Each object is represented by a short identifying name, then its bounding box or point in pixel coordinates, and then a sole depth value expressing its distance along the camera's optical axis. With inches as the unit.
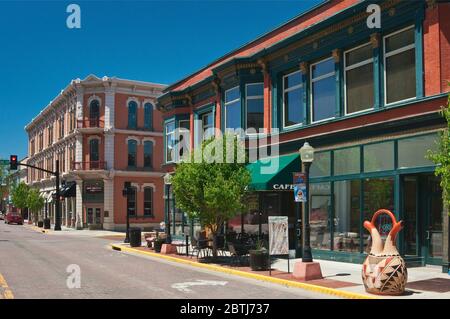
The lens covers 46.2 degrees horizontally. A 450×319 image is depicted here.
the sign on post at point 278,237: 592.1
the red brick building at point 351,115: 589.6
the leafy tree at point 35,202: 2343.8
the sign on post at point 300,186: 569.0
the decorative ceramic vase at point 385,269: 440.5
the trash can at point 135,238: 1048.7
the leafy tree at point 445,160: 455.0
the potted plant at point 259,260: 637.3
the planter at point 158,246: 925.8
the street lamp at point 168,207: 916.0
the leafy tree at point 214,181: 705.6
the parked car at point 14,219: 2645.2
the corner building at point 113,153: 1921.4
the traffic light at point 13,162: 1630.2
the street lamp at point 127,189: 1203.2
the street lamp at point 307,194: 556.7
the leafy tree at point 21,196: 2596.0
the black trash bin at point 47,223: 1958.4
